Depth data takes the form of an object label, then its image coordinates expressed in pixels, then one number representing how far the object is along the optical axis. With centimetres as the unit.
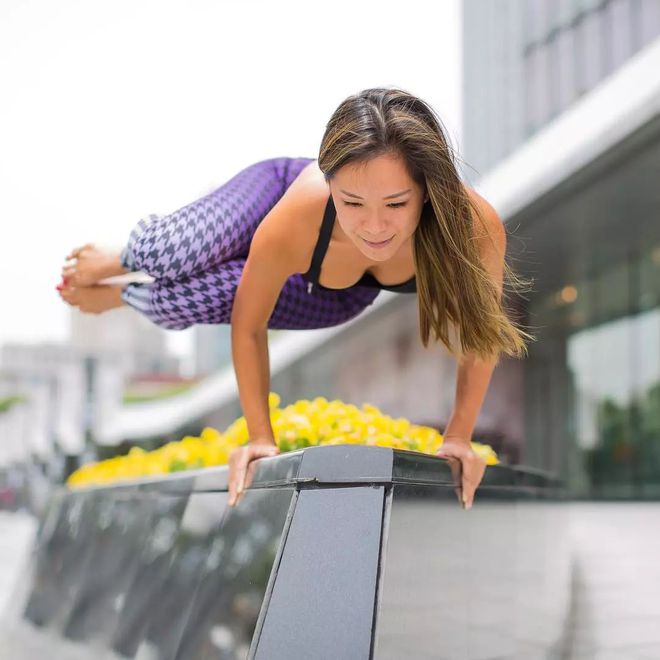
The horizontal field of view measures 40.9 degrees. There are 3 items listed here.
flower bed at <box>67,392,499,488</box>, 322
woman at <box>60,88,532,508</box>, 225
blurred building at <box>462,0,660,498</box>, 1032
